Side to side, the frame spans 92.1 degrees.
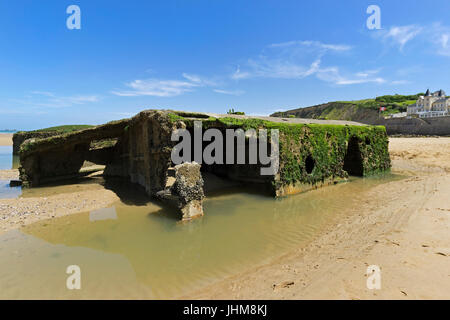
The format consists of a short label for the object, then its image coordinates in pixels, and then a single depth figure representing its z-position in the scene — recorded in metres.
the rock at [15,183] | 14.53
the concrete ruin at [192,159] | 9.44
